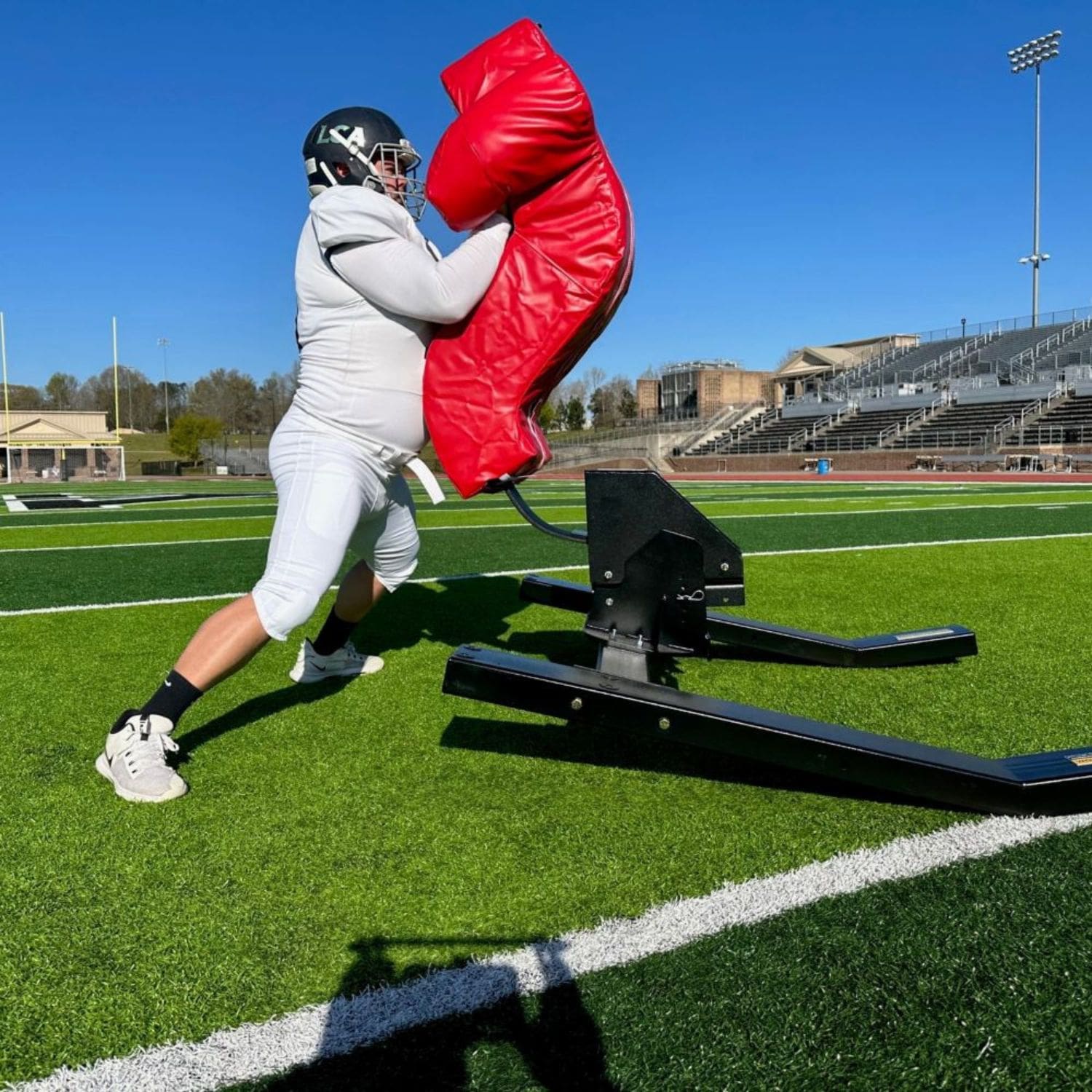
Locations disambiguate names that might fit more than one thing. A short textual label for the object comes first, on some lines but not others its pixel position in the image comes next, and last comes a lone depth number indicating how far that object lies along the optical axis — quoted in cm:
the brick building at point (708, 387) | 7194
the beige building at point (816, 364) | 6606
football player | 265
